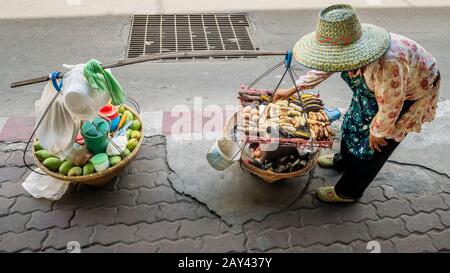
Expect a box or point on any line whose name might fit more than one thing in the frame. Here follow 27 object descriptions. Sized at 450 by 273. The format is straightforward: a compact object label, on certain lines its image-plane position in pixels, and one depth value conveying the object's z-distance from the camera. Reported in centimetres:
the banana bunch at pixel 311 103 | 325
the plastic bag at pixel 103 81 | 266
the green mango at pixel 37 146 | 329
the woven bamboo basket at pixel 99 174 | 304
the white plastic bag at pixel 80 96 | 262
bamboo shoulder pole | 254
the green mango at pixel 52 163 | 316
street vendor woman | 227
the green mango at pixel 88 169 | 311
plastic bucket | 312
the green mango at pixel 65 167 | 313
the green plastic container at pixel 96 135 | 312
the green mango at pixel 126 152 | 323
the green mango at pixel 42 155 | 322
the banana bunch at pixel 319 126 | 304
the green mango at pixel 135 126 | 351
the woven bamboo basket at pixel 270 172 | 310
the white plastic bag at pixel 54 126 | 292
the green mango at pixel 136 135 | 340
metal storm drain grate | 515
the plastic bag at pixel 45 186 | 333
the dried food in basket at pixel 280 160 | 314
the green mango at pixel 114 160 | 316
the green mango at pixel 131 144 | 331
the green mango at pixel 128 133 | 341
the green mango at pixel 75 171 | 309
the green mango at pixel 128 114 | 359
